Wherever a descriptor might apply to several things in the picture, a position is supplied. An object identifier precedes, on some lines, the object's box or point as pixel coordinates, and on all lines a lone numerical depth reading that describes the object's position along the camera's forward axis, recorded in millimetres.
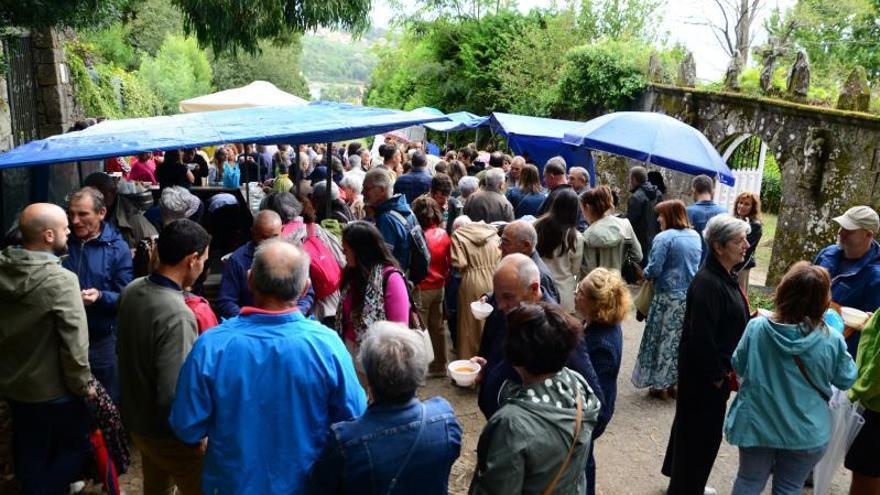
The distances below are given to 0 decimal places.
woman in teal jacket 3326
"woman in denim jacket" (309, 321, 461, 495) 2270
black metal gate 6285
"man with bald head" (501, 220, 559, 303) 4309
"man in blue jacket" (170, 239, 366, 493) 2508
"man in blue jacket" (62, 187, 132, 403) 3896
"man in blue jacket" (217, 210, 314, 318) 4141
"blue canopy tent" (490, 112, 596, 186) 10219
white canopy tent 9703
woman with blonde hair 3326
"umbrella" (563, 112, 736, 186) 6996
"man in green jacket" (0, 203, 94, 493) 3270
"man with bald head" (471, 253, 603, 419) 2889
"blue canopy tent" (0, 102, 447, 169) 4082
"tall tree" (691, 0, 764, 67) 28745
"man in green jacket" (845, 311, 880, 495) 3699
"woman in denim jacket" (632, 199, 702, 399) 5461
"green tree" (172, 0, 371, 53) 6262
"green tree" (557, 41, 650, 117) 13477
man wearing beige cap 4398
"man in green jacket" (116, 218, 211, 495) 3014
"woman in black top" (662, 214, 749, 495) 3723
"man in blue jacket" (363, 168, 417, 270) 5078
